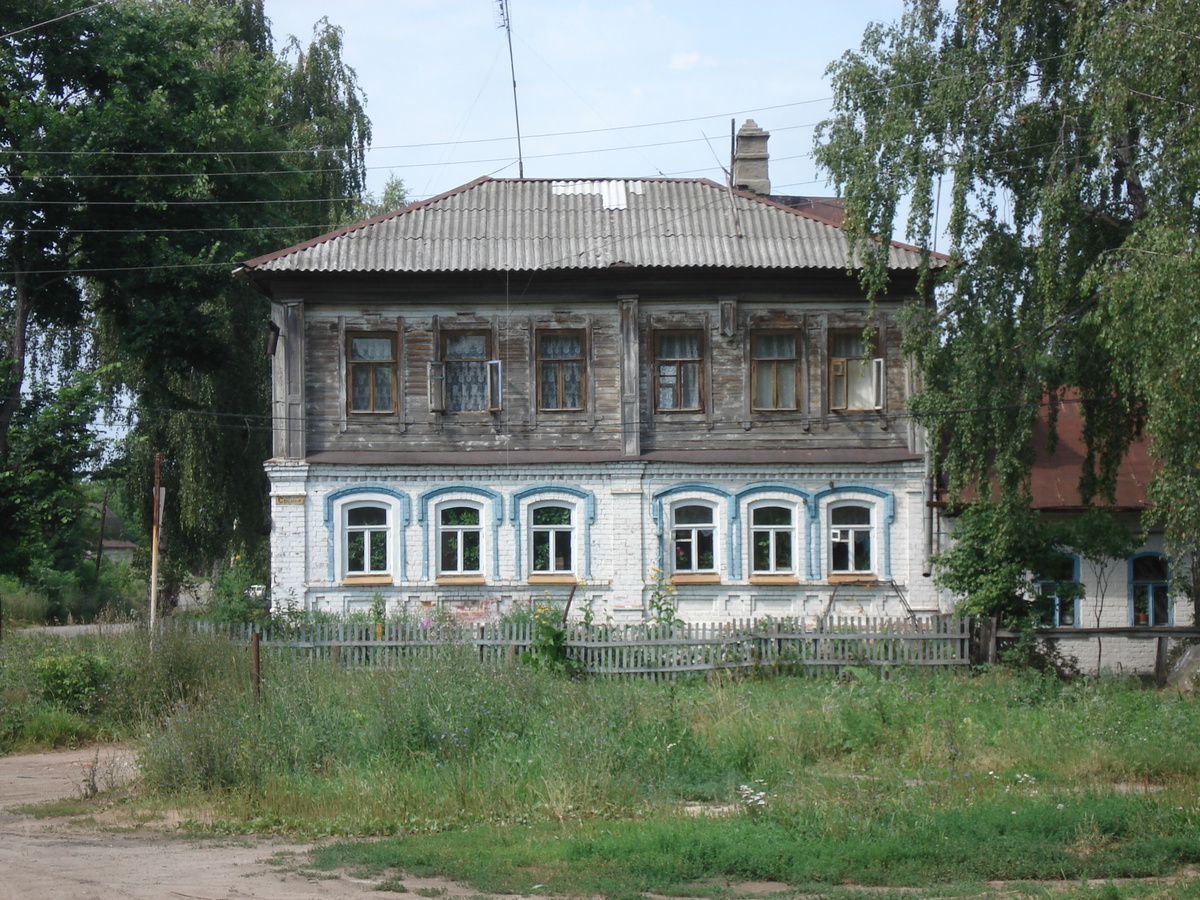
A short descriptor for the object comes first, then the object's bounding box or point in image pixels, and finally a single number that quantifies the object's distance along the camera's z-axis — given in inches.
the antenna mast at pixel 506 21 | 921.5
